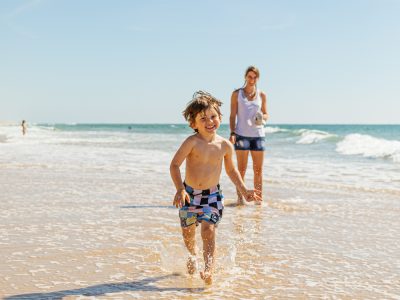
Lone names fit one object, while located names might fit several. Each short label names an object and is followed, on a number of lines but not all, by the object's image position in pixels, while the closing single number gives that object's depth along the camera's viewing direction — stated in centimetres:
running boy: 352
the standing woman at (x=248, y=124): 658
